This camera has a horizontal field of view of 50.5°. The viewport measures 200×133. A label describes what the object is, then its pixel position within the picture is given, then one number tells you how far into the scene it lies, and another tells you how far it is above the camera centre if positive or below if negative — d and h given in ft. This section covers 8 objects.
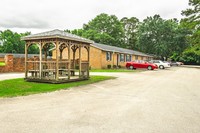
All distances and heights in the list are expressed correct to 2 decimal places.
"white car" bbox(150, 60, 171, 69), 125.39 -0.45
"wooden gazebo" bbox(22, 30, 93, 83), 43.96 +3.67
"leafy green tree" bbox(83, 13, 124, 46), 206.18 +36.57
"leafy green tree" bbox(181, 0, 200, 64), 98.43 +21.50
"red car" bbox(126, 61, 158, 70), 105.50 -0.81
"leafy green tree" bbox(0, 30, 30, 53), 227.81 +23.64
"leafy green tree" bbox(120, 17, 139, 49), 227.40 +37.00
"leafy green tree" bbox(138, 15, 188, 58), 164.25 +21.15
